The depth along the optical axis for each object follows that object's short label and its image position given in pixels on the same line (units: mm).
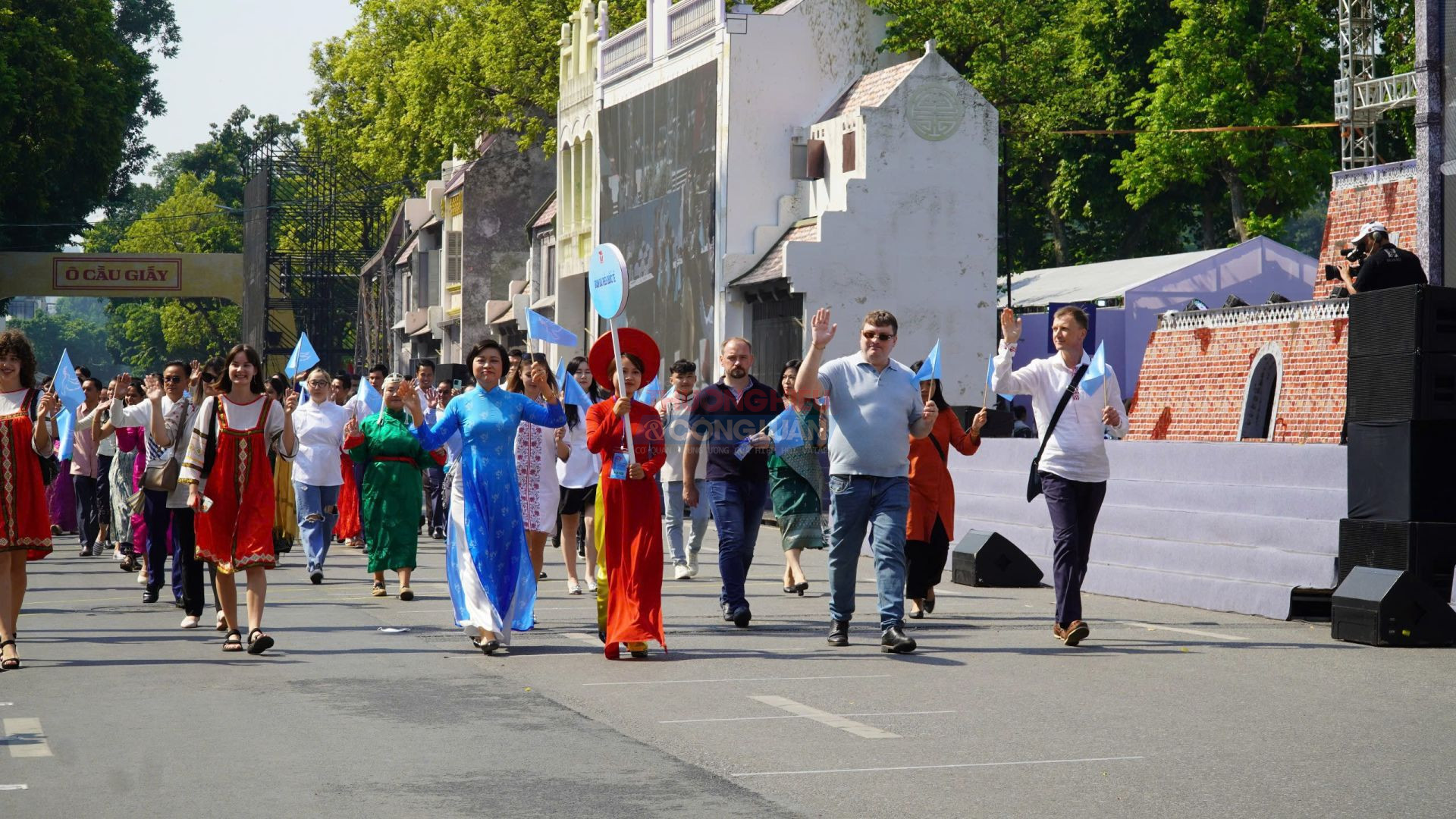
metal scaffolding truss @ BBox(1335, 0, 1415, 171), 35156
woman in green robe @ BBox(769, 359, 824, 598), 13758
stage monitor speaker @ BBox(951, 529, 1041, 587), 16438
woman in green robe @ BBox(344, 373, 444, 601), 15711
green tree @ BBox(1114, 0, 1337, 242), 47062
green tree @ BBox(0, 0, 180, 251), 44938
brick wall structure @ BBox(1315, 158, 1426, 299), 34438
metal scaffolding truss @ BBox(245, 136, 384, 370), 67812
